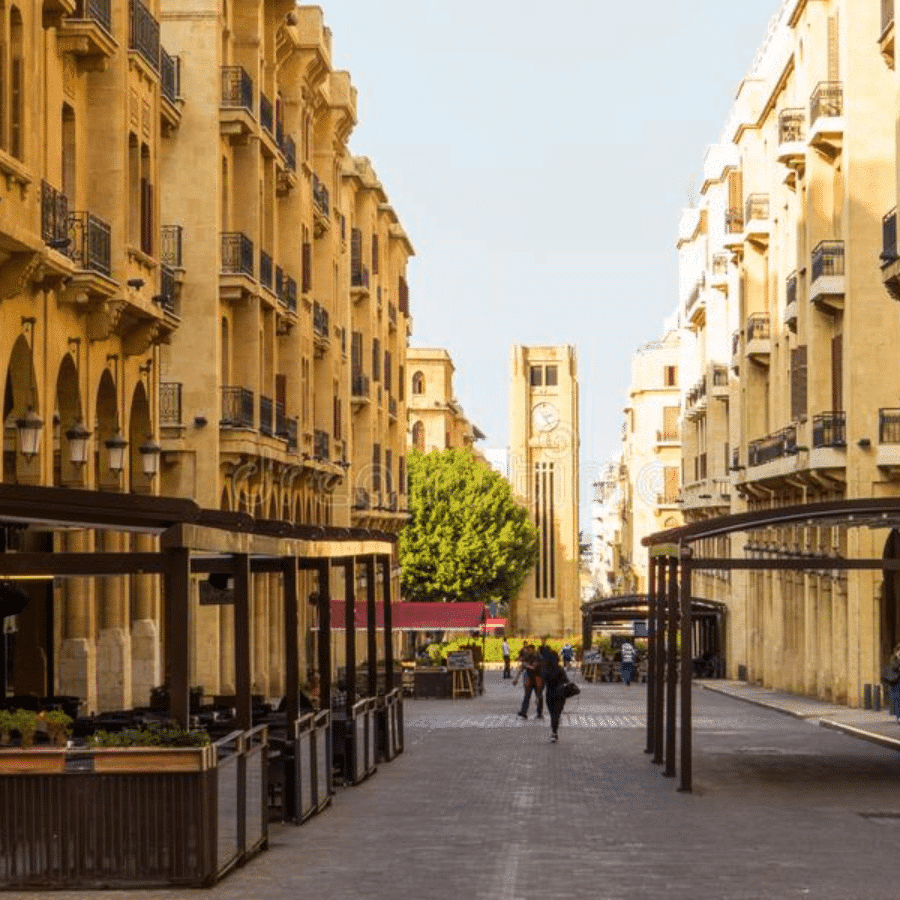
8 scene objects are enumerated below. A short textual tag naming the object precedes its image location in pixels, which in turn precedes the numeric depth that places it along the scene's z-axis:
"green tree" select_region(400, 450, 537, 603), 117.81
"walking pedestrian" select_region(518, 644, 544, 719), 45.41
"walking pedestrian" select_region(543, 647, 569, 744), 37.97
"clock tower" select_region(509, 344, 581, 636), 184.38
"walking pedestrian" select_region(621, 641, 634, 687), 70.81
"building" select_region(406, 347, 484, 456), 153.50
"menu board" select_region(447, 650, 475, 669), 61.47
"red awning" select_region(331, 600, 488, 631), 63.35
